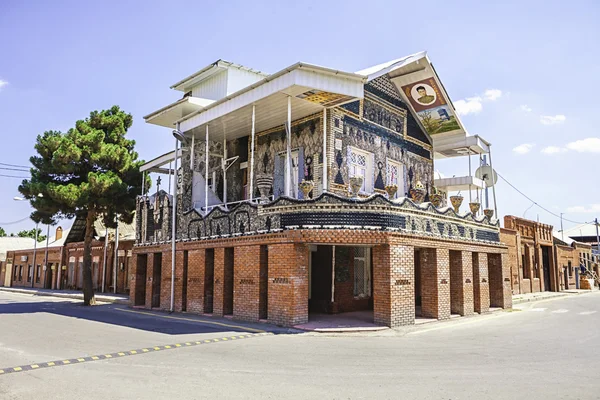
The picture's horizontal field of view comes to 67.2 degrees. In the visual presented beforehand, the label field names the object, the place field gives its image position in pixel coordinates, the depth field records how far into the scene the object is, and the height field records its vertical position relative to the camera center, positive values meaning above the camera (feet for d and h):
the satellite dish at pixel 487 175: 66.28 +12.64
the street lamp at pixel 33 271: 137.06 -3.30
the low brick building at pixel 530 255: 91.91 +1.07
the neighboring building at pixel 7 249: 158.71 +4.33
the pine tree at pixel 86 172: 70.44 +14.33
